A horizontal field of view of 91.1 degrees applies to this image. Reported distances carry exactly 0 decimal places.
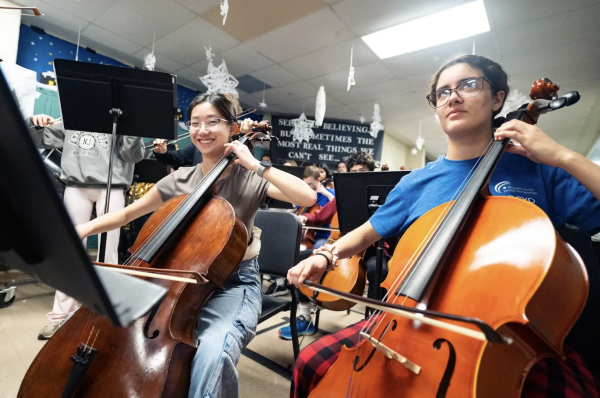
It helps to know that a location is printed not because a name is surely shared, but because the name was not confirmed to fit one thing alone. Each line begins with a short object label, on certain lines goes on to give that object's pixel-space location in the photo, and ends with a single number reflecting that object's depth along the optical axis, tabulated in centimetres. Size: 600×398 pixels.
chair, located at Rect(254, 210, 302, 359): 152
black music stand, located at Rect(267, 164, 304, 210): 280
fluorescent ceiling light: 291
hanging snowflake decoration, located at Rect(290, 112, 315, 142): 604
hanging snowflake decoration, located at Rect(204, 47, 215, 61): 364
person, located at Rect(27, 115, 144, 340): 208
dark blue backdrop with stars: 348
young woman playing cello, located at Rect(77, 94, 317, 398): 95
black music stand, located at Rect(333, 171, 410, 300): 161
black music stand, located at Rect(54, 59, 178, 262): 155
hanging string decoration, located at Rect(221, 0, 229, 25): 255
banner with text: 630
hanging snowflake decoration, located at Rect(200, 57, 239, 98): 388
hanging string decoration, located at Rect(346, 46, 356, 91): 342
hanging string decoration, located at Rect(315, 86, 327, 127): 404
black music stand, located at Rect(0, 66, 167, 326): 31
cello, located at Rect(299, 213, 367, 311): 189
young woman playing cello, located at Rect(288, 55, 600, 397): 67
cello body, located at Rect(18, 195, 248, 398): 71
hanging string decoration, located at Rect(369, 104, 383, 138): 533
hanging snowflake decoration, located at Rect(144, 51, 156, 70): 361
